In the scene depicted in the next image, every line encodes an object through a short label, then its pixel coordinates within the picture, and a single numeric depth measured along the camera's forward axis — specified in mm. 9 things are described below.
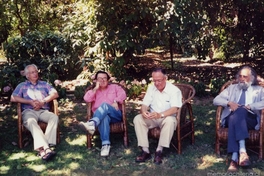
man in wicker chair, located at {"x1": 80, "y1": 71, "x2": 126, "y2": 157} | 4394
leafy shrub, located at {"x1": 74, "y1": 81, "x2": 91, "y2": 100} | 6973
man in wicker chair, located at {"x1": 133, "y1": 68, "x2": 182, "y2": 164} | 4129
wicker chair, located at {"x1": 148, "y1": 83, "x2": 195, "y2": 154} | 4262
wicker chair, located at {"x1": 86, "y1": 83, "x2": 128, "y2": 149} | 4582
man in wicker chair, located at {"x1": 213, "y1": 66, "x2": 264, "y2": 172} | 3876
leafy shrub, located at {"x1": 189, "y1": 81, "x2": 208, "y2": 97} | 6973
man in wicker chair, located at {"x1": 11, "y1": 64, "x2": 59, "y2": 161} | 4320
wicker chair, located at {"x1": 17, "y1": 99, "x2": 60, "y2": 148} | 4609
